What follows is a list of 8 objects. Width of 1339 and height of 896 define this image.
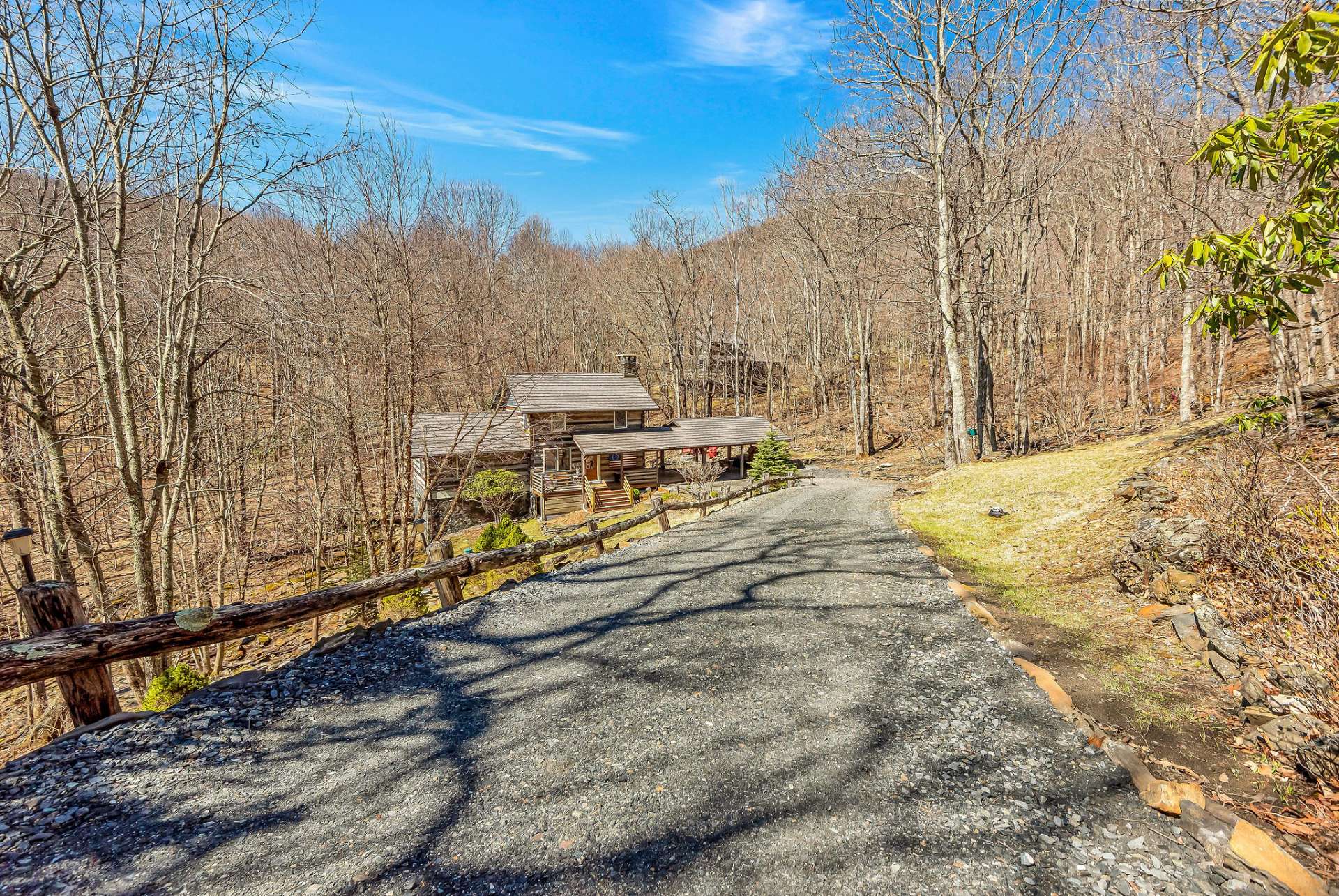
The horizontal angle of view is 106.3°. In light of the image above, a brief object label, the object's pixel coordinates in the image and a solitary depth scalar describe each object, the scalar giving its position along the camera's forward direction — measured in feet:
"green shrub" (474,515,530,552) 43.50
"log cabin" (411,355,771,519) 74.49
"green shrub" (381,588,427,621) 29.88
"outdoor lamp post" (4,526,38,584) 14.41
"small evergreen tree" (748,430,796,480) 75.87
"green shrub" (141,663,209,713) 17.65
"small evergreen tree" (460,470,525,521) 65.57
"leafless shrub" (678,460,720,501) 65.62
